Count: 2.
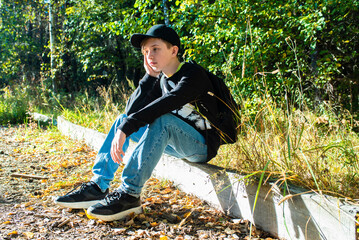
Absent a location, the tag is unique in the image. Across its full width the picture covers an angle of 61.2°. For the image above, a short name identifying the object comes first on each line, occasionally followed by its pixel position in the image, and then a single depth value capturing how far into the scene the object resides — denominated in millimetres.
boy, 2135
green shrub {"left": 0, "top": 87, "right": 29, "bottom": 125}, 7953
